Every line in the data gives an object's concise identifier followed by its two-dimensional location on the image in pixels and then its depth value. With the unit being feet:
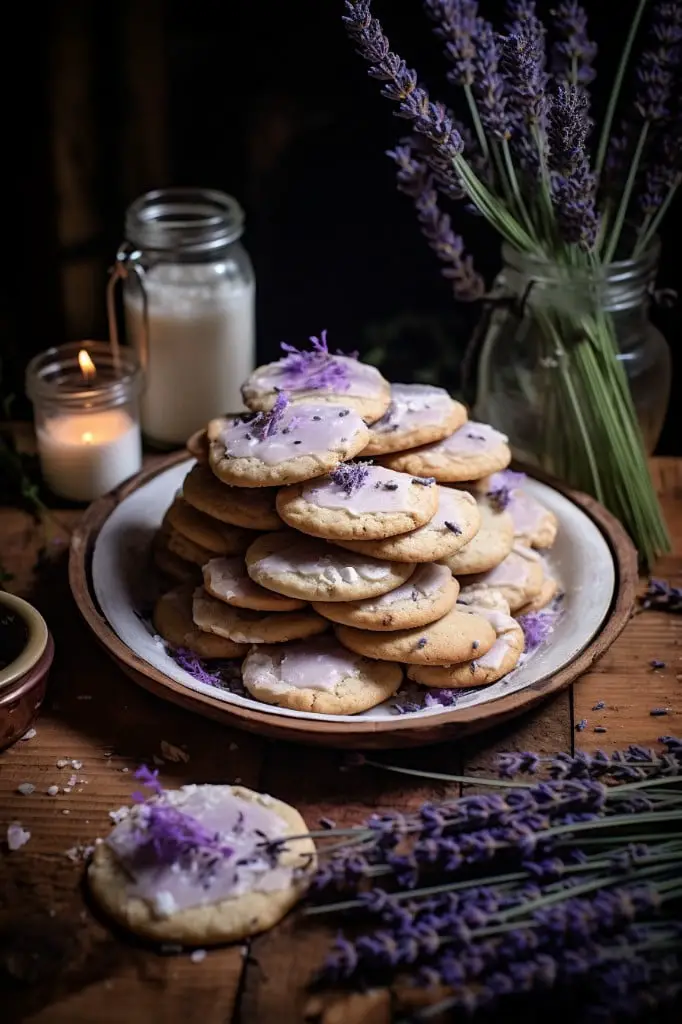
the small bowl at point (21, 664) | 2.47
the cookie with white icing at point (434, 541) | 2.53
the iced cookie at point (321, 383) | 2.69
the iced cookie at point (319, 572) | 2.50
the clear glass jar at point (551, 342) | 2.95
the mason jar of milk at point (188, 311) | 3.18
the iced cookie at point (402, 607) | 2.50
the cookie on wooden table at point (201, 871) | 2.23
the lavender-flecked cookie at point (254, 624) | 2.54
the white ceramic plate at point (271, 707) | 2.54
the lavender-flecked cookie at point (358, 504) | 2.50
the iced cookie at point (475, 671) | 2.55
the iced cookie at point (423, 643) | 2.51
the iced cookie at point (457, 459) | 2.69
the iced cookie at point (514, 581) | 2.70
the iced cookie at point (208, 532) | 2.66
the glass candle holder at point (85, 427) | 3.10
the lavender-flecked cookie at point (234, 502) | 2.60
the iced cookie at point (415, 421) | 2.66
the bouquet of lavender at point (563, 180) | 2.65
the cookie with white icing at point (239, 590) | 2.54
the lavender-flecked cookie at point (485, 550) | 2.66
